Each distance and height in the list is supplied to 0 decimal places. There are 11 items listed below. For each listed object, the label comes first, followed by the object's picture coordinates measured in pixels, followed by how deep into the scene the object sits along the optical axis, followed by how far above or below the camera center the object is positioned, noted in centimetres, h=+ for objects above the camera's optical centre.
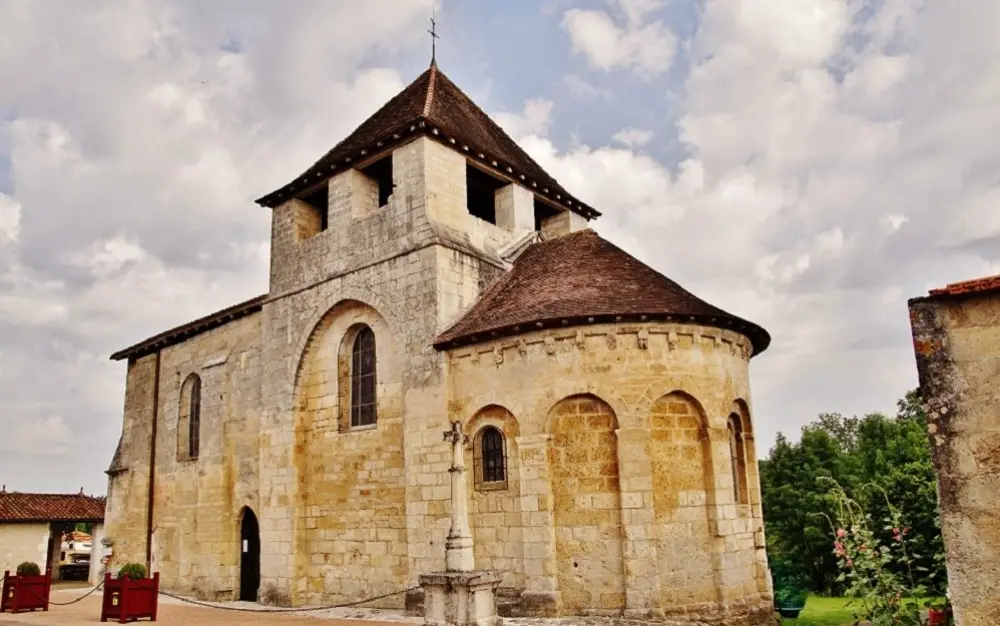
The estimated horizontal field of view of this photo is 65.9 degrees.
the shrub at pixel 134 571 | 1543 -134
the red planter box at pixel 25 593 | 1534 -170
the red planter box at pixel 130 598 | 1381 -170
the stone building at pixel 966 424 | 546 +37
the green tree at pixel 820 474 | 2180 +5
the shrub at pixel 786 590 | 1527 -214
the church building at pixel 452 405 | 1242 +161
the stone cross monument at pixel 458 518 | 1052 -35
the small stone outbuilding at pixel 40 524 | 2734 -65
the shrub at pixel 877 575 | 594 -74
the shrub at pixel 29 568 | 1804 -144
